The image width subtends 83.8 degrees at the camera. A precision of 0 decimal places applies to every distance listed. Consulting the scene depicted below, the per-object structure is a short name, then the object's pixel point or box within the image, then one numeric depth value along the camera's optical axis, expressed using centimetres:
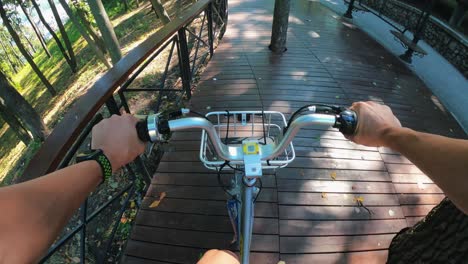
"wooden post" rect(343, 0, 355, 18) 735
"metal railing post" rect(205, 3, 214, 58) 444
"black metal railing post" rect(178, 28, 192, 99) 343
